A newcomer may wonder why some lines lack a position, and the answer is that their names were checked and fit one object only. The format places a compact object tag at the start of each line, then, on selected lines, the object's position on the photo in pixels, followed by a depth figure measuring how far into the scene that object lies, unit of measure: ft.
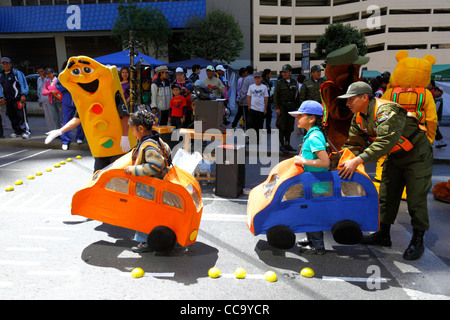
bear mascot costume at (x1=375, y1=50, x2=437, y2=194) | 14.82
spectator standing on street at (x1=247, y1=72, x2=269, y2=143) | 29.68
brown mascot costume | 16.55
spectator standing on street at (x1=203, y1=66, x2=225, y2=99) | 30.53
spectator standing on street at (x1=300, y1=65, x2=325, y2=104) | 26.96
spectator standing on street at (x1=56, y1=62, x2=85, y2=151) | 29.45
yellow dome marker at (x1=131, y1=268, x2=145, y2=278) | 11.03
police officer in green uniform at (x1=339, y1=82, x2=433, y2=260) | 11.18
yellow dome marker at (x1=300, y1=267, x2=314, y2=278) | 11.21
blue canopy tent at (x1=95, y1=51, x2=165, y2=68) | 47.93
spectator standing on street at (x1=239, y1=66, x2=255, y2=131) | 34.53
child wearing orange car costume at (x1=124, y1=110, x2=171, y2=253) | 11.44
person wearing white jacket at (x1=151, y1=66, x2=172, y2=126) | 28.99
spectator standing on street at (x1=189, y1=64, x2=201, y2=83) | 36.76
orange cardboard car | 11.75
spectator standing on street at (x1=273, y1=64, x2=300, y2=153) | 28.35
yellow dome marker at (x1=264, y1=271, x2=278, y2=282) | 10.93
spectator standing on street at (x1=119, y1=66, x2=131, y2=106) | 27.71
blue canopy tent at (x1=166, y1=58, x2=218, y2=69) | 59.57
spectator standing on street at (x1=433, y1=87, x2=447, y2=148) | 31.94
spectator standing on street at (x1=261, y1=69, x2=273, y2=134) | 34.99
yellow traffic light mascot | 15.78
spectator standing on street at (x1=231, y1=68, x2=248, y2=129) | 35.60
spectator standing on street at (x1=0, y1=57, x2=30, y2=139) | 31.89
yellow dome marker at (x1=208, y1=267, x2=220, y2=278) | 11.15
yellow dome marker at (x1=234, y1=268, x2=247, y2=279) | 11.09
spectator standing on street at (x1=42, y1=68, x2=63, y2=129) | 29.60
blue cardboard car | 11.51
